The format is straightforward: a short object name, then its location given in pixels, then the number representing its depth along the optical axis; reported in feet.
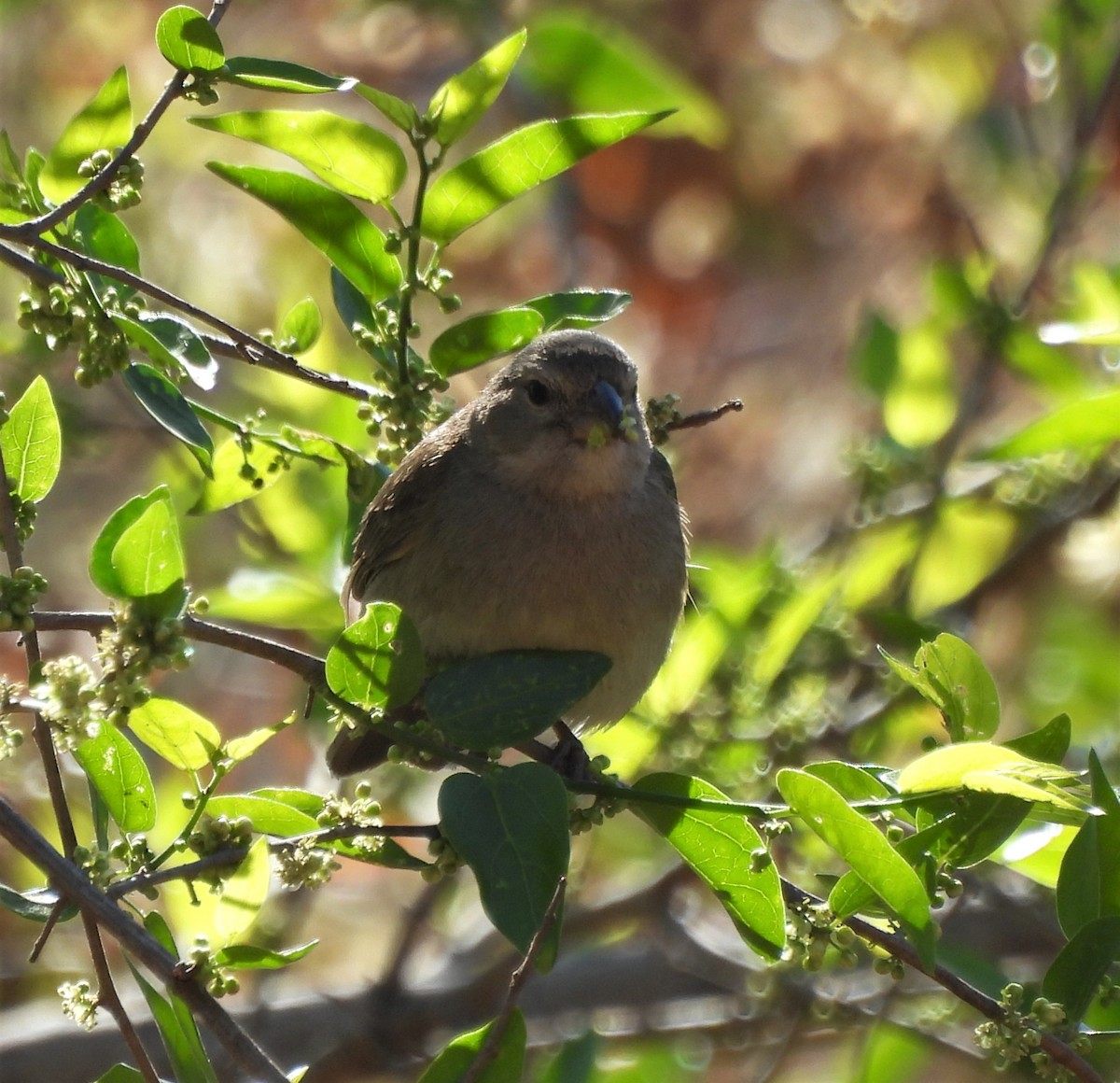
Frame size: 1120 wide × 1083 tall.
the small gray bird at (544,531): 25.23
